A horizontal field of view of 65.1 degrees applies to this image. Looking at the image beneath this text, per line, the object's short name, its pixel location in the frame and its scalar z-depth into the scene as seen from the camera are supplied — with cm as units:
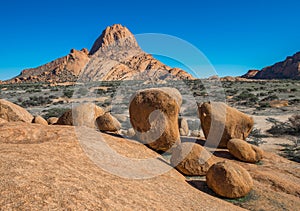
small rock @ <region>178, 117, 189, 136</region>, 1133
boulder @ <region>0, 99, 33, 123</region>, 812
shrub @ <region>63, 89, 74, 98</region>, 3205
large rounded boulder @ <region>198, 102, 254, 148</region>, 937
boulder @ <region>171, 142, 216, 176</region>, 652
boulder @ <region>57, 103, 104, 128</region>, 845
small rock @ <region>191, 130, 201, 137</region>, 1110
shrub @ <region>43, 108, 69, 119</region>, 1886
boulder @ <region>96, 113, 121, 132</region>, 837
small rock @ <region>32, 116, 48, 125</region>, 873
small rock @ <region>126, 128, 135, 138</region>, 910
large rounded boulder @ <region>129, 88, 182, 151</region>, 688
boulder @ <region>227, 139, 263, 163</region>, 825
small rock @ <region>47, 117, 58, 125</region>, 1024
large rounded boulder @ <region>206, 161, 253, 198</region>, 559
